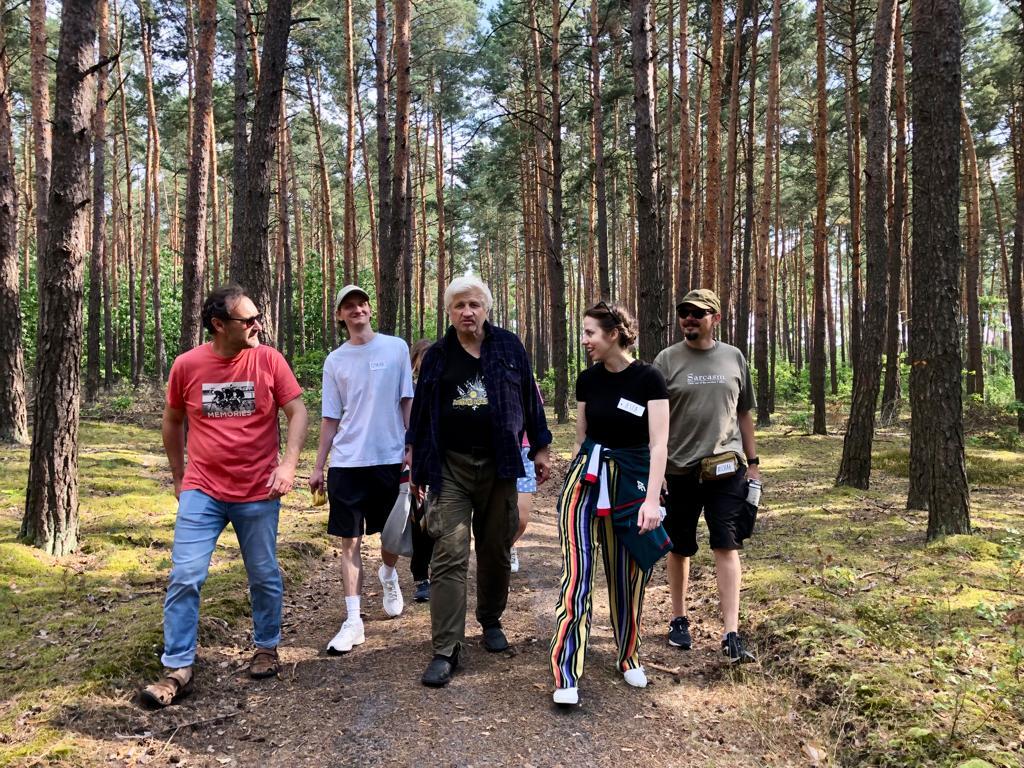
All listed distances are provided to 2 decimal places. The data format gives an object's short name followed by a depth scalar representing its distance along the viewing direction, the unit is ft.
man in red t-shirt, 11.55
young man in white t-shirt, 14.17
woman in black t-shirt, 11.73
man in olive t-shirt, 13.32
